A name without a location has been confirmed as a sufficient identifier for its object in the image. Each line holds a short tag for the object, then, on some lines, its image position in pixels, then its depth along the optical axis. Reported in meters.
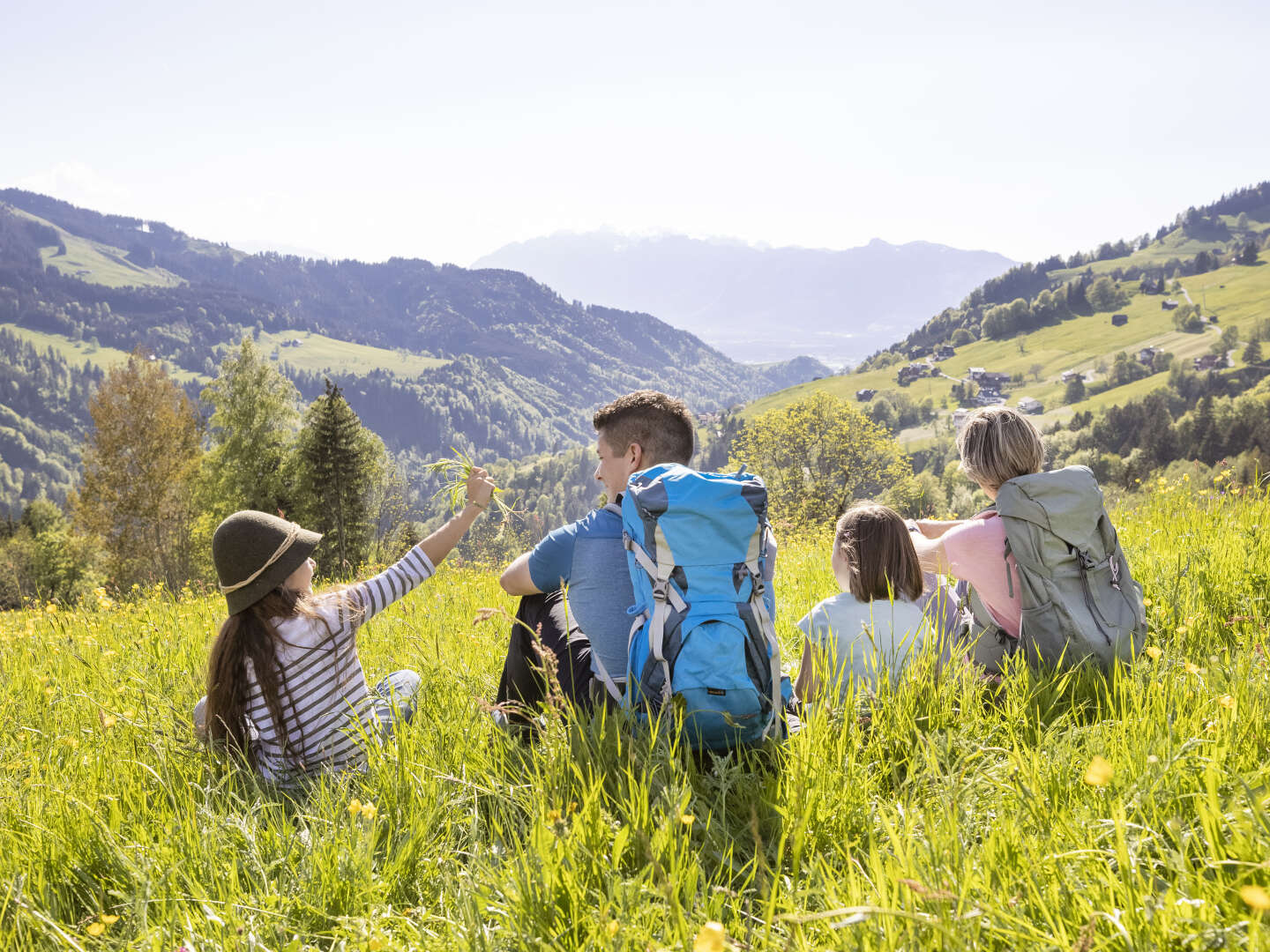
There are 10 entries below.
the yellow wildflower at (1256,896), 1.03
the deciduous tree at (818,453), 41.22
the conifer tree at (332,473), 37.84
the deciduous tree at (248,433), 38.31
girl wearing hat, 3.29
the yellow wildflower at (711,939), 1.15
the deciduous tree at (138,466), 36.25
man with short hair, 3.45
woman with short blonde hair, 3.82
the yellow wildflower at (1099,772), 1.25
